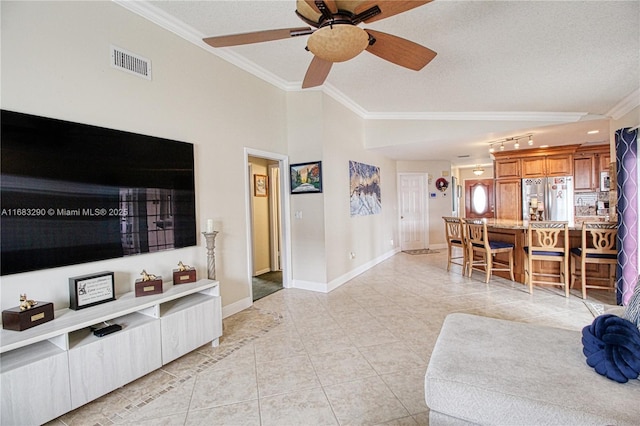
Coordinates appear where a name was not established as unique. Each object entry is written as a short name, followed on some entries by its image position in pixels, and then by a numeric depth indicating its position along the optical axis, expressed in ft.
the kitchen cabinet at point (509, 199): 22.18
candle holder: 9.75
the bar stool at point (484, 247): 14.92
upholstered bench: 3.71
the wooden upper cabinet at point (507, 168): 22.29
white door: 25.34
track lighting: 17.08
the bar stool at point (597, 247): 12.27
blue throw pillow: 4.17
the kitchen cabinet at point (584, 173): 20.72
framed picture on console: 6.67
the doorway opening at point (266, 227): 15.31
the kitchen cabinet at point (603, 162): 20.45
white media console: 5.24
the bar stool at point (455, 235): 16.74
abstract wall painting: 16.92
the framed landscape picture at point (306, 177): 14.06
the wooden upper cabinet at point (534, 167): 21.43
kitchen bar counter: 13.71
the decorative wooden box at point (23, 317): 5.58
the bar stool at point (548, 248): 12.88
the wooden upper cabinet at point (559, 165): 20.81
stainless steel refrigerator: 20.71
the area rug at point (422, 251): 24.23
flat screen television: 6.10
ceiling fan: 5.51
